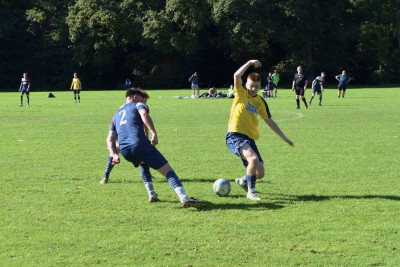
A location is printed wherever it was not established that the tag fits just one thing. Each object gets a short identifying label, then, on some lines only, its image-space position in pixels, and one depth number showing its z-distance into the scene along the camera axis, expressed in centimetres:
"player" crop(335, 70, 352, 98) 4304
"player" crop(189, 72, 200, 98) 4669
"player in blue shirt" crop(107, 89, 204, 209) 937
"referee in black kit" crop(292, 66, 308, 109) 3152
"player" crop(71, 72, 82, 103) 4018
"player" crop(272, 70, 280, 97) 4675
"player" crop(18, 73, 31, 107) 3623
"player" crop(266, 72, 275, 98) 4522
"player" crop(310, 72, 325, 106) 3505
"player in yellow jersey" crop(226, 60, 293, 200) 988
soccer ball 1010
